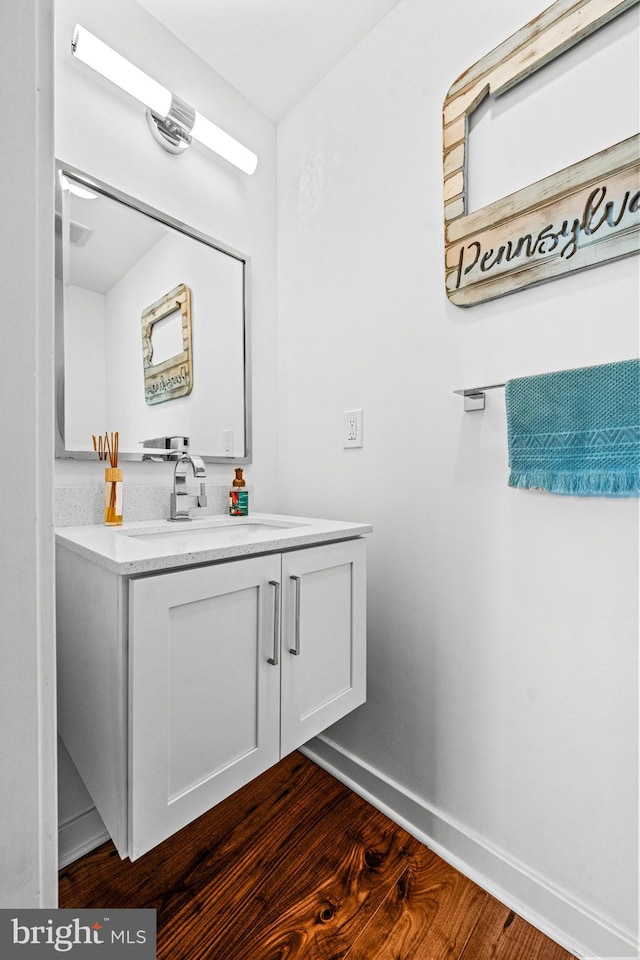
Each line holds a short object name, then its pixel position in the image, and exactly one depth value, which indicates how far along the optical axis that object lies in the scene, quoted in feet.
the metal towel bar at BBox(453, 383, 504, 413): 3.63
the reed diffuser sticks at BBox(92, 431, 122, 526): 3.92
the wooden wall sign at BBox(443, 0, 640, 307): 2.93
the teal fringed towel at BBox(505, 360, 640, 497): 2.88
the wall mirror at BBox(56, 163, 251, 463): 3.91
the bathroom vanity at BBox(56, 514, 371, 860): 2.55
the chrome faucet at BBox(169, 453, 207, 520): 4.34
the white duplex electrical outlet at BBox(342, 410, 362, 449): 4.65
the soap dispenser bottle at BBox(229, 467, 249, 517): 4.89
